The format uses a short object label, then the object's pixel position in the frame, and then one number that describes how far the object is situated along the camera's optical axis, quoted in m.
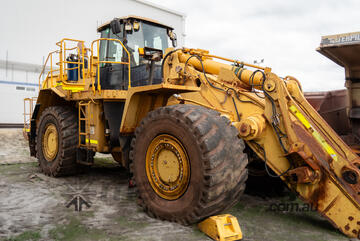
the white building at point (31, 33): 12.55
